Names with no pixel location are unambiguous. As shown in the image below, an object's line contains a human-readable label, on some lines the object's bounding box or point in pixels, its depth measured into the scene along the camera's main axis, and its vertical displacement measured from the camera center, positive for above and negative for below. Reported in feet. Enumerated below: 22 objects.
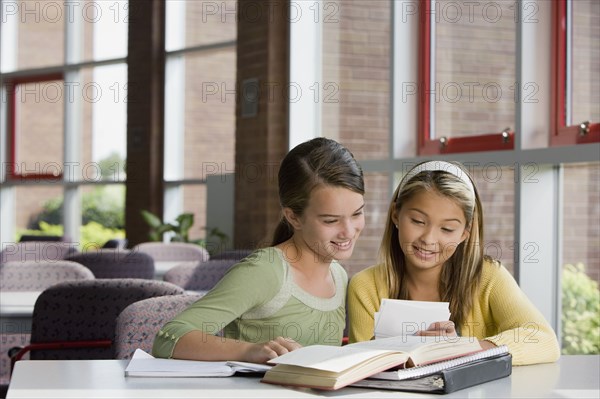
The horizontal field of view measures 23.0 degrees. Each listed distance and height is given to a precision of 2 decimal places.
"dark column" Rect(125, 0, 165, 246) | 43.31 +2.15
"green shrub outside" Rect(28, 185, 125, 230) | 61.34 -0.89
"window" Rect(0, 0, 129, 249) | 48.97 +2.40
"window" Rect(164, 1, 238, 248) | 42.50 +2.43
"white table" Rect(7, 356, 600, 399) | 8.02 -1.14
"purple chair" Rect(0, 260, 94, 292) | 20.53 -1.27
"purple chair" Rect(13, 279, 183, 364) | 15.04 -1.33
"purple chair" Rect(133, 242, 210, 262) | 30.34 -1.37
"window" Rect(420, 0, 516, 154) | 23.85 +1.91
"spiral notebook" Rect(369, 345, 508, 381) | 8.28 -1.04
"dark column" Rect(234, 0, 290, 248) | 32.49 +1.57
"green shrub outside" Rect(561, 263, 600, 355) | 20.88 -1.81
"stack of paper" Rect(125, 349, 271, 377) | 8.73 -1.09
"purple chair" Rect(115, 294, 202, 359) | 11.60 -1.11
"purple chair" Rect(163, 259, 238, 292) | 21.27 -1.31
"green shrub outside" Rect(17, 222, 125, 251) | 59.56 -1.93
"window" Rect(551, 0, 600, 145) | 21.06 +1.68
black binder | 8.16 -1.09
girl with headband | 11.11 -0.60
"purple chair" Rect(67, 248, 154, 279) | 23.01 -1.23
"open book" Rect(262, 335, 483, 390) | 7.99 -0.97
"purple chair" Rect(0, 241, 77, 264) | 27.01 -1.31
